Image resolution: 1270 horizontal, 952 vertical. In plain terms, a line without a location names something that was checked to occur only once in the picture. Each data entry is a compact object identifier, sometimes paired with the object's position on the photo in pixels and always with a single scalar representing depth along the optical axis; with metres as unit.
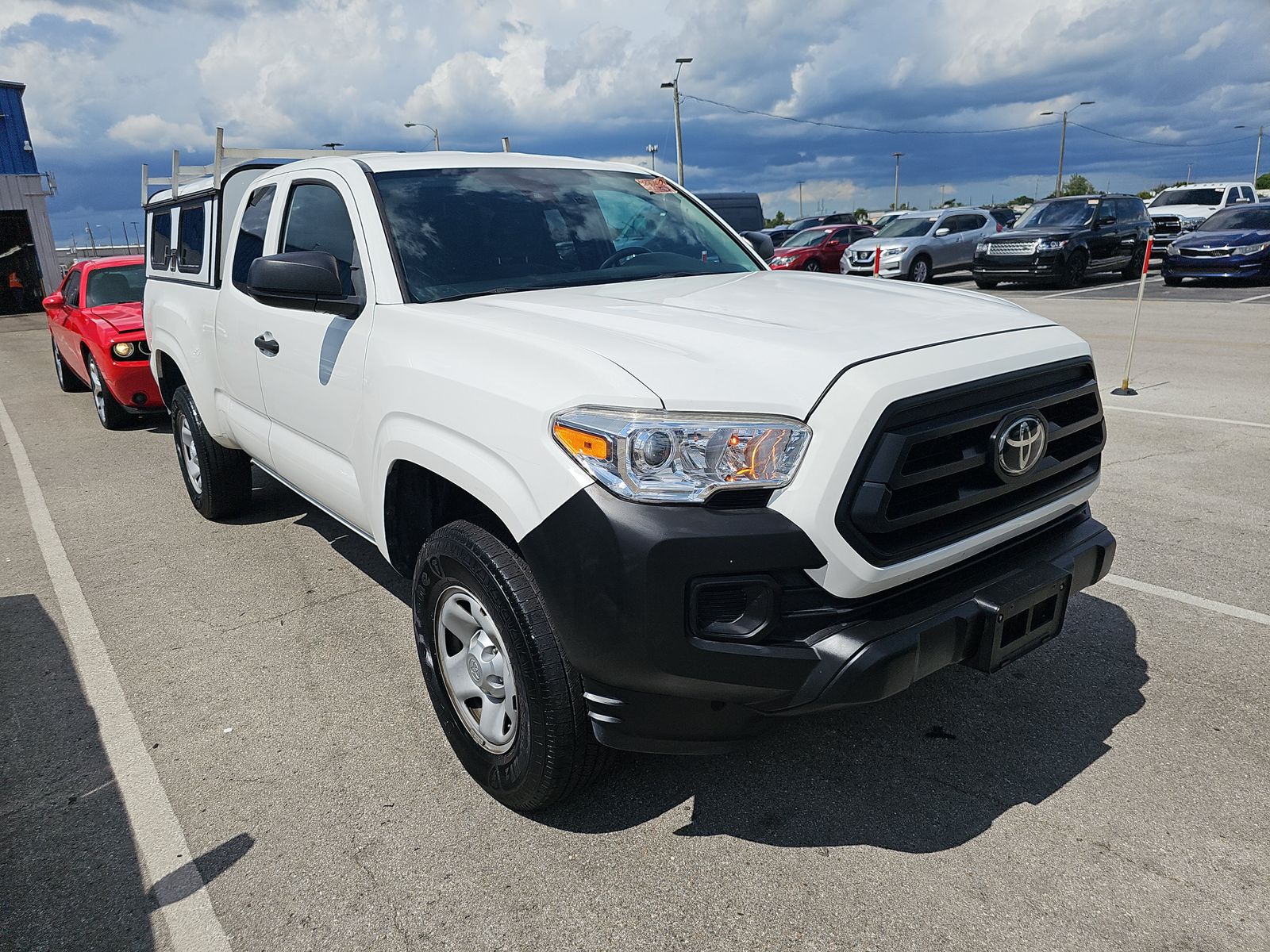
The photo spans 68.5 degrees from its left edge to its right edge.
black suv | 18.89
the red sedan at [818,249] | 23.94
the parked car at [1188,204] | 24.95
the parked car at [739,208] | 30.55
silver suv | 20.86
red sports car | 8.23
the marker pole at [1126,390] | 8.62
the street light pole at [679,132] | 34.62
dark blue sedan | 18.44
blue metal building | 32.12
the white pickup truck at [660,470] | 2.20
